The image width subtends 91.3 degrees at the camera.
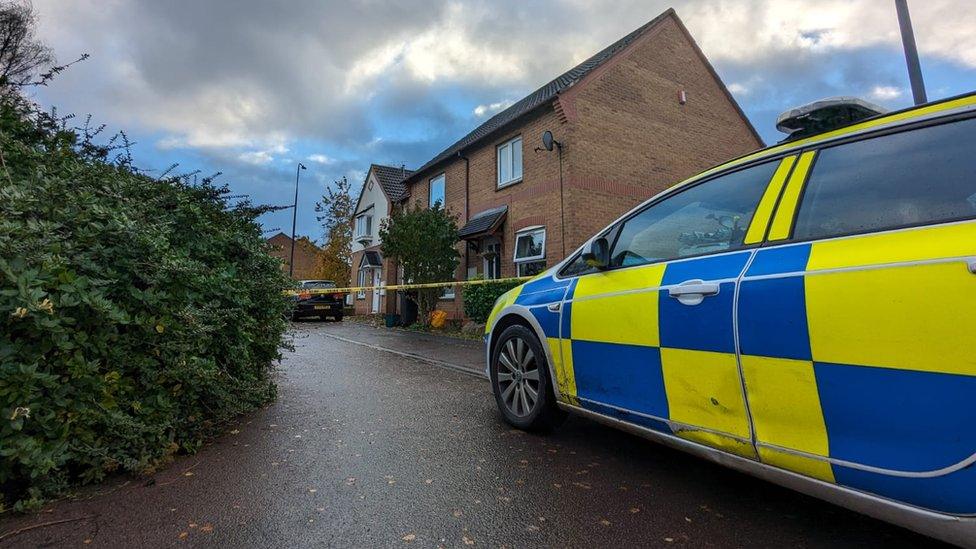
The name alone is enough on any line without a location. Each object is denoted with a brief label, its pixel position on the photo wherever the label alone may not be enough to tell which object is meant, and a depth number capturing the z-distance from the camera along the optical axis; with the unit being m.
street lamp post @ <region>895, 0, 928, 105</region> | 6.16
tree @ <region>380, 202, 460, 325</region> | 13.11
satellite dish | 11.43
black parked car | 16.72
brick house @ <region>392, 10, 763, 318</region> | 11.57
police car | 1.40
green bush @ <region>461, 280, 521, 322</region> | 11.32
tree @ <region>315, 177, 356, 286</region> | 33.56
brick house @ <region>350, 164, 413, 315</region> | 20.45
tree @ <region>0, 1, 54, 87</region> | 10.19
